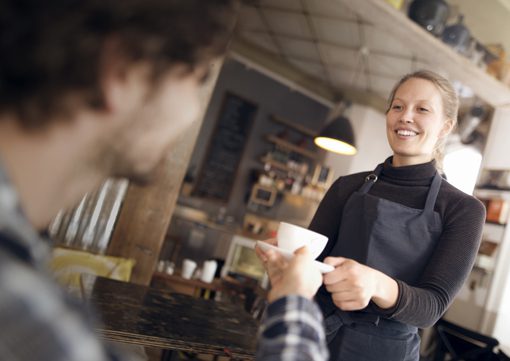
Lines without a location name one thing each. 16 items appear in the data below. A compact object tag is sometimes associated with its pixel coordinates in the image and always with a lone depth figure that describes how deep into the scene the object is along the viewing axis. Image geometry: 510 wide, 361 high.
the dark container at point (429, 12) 3.33
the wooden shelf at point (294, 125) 6.99
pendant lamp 4.73
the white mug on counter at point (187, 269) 3.67
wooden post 3.26
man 0.43
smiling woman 1.20
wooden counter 1.45
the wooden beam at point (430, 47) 3.20
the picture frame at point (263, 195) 6.73
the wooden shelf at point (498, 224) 4.52
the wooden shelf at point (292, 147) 6.93
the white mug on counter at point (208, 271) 3.71
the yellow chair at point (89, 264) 2.76
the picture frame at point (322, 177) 7.01
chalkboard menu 6.56
